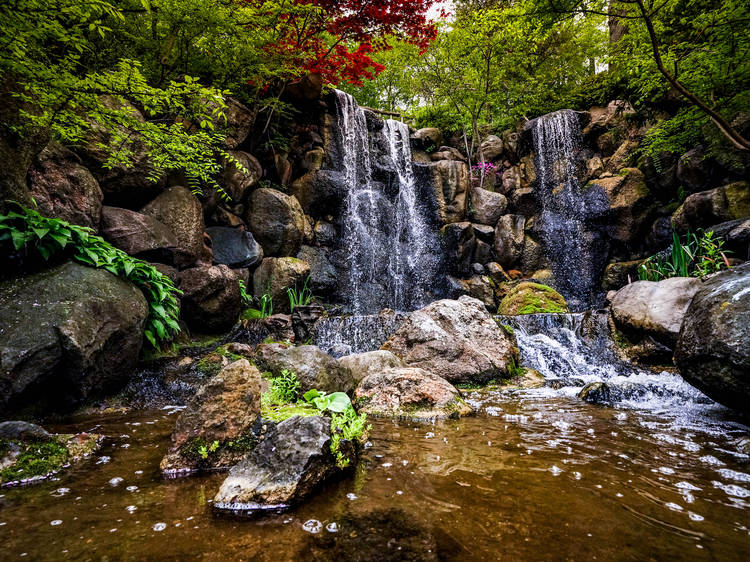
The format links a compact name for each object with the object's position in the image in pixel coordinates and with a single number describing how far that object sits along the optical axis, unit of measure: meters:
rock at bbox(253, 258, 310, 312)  9.82
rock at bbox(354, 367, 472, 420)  4.17
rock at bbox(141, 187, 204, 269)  7.73
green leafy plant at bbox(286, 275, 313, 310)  9.75
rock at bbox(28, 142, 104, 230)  5.48
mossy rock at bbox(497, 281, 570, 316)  9.86
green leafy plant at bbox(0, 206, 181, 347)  4.32
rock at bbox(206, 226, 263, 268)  9.42
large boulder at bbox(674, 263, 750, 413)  3.43
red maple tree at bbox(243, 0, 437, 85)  8.02
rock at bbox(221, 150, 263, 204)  9.74
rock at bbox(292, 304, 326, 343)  8.22
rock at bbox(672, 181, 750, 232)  8.79
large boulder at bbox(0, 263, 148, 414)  3.69
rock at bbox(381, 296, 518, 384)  5.93
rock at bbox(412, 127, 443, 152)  16.44
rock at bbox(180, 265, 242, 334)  7.62
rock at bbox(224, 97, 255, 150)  9.62
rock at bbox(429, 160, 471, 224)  14.84
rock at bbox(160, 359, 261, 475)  2.62
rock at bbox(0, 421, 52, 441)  2.60
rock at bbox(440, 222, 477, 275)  13.80
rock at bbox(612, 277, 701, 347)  6.07
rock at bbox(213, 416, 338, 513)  2.05
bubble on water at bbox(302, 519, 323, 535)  1.83
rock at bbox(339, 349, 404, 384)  5.39
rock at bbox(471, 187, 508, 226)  14.88
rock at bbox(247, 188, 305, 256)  10.46
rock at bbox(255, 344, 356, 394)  4.34
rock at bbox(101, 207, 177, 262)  6.65
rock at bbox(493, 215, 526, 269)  14.16
